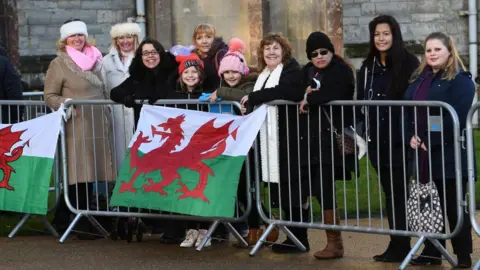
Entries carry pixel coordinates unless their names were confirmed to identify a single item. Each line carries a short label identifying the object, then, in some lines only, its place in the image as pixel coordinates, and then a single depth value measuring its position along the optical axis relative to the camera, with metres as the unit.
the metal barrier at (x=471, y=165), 8.88
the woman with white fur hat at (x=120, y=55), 11.58
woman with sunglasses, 9.78
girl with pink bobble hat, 10.40
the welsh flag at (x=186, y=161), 9.96
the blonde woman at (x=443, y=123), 9.10
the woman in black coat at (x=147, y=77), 10.88
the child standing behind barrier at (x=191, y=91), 10.65
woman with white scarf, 10.02
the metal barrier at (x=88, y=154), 11.20
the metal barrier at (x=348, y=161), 9.12
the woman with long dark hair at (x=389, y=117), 9.48
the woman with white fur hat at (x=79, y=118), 11.27
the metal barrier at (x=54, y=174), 11.27
